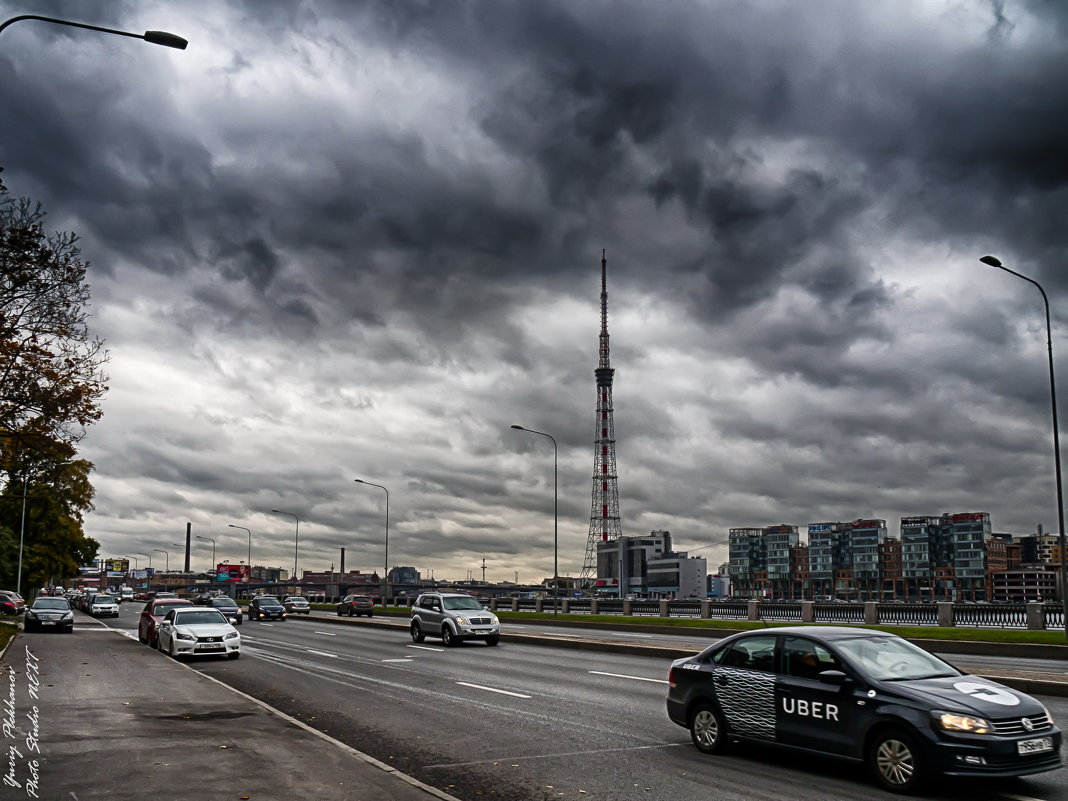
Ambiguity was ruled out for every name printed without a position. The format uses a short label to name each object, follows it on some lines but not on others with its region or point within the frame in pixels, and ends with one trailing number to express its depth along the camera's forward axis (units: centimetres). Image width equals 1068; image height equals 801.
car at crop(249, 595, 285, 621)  5528
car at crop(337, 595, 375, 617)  6506
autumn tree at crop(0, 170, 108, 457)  2436
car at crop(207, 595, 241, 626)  4861
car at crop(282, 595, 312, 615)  6448
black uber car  823
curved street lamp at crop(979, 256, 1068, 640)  2675
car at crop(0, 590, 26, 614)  5044
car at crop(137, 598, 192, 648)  3017
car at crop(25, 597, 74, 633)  3834
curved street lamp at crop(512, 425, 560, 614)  5429
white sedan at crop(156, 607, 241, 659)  2495
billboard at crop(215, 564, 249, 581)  15738
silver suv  3034
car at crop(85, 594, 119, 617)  6419
